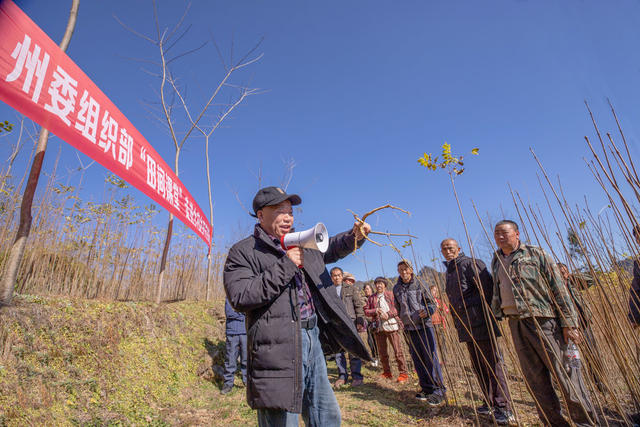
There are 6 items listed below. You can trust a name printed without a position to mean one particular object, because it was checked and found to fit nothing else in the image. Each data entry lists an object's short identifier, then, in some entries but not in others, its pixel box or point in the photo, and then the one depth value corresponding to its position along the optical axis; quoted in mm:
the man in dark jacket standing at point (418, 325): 3516
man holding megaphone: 1309
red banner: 2066
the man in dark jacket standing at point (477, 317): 2703
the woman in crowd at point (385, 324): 4594
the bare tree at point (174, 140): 5548
